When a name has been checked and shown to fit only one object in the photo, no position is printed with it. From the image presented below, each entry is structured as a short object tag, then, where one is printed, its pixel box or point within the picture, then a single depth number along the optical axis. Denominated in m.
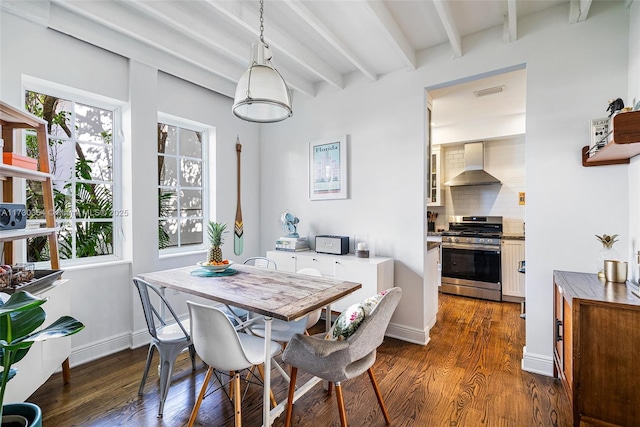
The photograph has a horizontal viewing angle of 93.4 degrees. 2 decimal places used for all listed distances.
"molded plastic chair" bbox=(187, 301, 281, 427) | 1.44
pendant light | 1.72
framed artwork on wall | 3.38
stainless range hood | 4.71
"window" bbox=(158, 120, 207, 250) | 3.23
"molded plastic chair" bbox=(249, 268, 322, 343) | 1.98
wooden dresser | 1.48
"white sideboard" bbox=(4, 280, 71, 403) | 1.57
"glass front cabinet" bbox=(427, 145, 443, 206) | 5.10
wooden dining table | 1.52
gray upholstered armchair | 1.48
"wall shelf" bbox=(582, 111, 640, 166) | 1.46
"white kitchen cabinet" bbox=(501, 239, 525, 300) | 4.11
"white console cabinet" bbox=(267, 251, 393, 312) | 2.79
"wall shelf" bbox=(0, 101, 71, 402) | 1.69
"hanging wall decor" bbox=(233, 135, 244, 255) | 3.77
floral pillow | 1.58
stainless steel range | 4.23
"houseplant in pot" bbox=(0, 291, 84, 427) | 0.90
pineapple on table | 2.21
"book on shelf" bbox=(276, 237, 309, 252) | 3.44
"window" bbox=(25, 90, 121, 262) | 2.42
